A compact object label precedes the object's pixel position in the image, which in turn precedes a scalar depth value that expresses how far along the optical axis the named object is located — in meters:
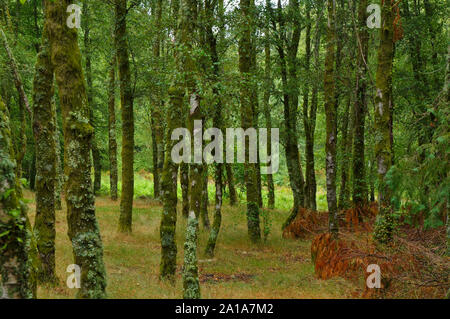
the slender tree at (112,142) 17.71
